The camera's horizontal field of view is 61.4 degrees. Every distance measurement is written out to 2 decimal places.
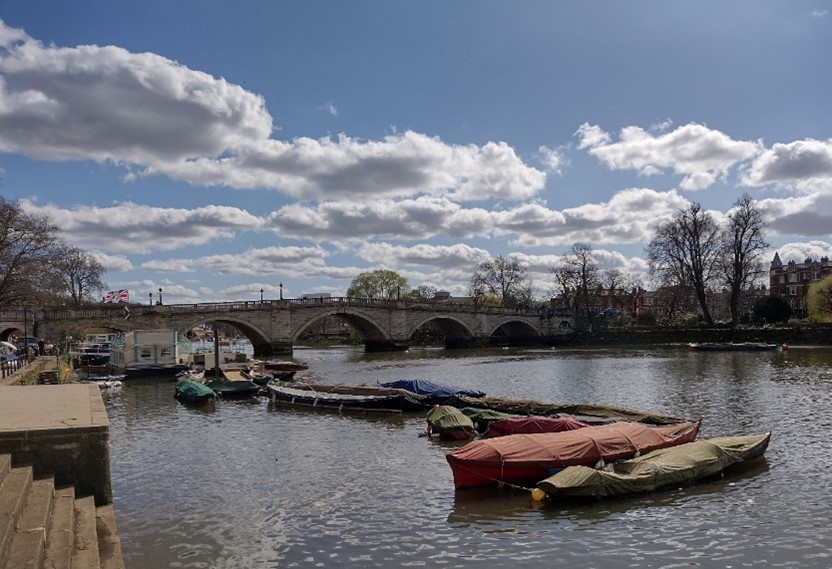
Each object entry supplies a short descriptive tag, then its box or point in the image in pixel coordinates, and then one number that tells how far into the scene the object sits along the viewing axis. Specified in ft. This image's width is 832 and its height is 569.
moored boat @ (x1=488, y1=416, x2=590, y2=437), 64.49
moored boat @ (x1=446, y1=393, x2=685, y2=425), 75.72
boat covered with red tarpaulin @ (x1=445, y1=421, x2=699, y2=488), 50.44
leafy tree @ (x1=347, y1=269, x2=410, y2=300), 407.03
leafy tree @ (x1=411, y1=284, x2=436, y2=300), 463.25
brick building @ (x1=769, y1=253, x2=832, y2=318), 382.22
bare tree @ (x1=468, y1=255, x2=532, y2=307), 376.27
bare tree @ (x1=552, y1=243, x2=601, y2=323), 322.14
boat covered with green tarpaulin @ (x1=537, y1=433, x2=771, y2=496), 46.78
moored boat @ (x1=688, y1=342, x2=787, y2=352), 223.10
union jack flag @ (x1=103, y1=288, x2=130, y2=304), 185.78
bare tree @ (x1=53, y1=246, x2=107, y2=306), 270.67
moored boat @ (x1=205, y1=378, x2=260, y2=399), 120.78
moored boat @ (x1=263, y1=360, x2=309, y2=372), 162.74
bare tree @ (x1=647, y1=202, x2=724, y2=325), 254.47
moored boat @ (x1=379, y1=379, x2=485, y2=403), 99.09
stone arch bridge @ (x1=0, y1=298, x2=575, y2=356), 193.57
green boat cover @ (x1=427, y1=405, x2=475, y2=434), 73.20
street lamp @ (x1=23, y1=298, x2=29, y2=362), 165.89
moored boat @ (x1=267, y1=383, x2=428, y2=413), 95.20
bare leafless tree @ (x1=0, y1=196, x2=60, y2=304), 157.58
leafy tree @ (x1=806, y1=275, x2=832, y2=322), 250.16
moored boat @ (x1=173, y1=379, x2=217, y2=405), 111.04
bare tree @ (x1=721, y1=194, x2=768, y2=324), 247.29
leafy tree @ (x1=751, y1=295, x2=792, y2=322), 276.41
